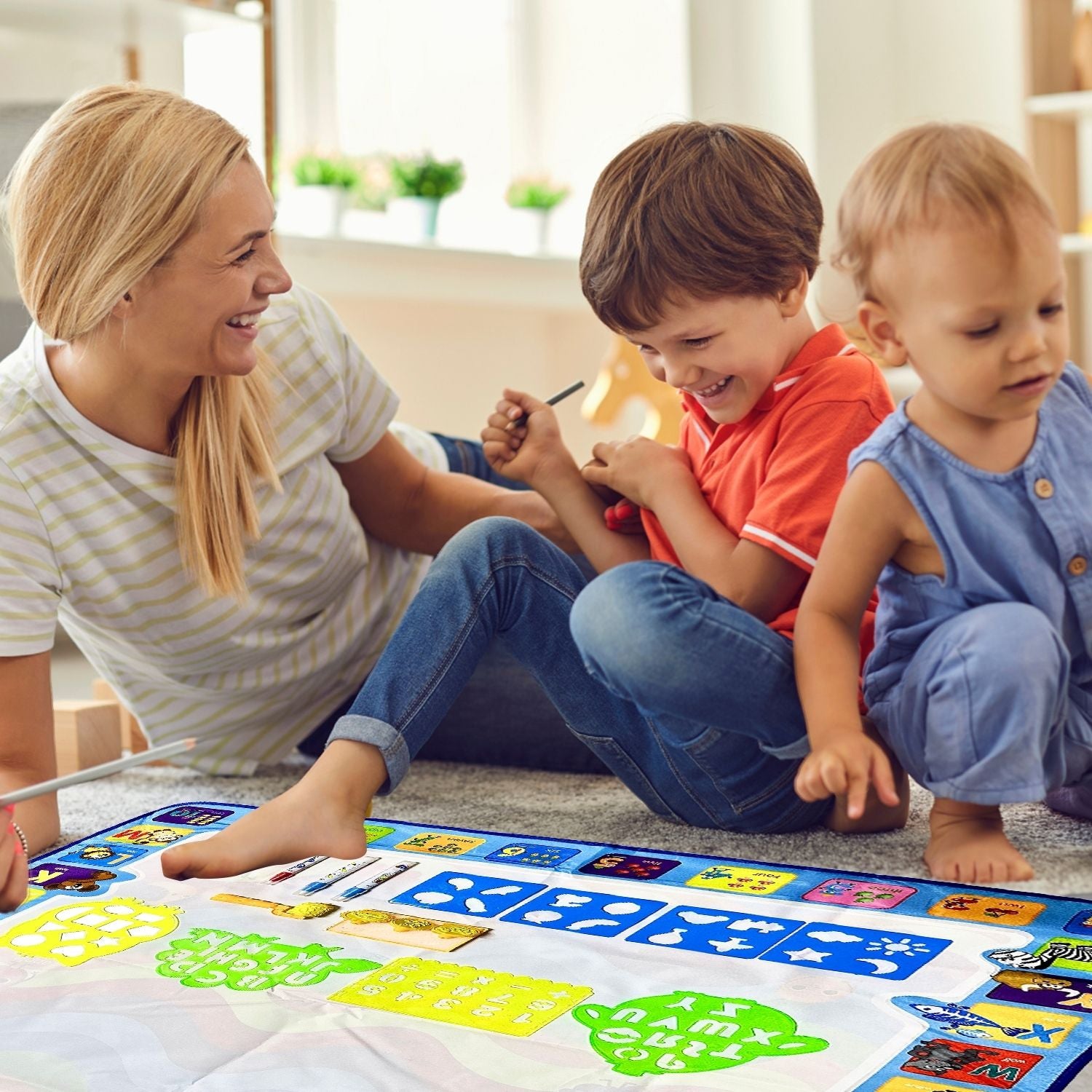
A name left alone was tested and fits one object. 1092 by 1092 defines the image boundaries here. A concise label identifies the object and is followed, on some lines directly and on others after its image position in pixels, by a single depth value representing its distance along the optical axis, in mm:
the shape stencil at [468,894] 942
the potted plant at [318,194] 2795
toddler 852
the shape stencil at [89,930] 886
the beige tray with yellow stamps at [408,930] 875
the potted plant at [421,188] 2992
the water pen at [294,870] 1014
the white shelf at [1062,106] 3016
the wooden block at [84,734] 1459
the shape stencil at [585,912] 902
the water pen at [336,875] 992
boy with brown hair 960
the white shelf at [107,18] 2104
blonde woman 1072
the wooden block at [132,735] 1560
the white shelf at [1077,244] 2973
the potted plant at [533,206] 3273
